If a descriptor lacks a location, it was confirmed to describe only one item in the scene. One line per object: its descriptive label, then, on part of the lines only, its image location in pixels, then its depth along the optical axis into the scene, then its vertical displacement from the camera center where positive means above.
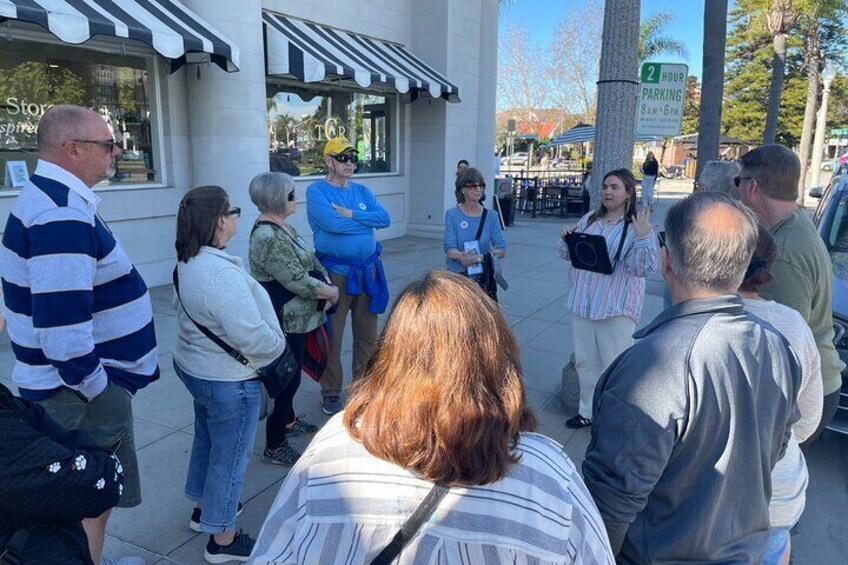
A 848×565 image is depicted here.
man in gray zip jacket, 1.57 -0.68
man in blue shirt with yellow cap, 4.34 -0.62
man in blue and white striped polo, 2.19 -0.56
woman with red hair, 1.17 -0.63
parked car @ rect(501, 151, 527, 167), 47.24 -0.25
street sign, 5.64 +0.56
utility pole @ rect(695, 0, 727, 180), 7.18 +0.95
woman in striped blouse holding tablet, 3.77 -0.82
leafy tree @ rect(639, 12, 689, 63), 33.19 +6.32
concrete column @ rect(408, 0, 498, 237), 12.28 +0.91
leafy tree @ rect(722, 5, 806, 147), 37.84 +4.62
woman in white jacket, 2.60 -0.87
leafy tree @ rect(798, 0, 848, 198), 16.45 +4.98
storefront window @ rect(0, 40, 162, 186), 6.84 +0.68
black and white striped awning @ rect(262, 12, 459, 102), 8.98 +1.54
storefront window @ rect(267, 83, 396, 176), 10.31 +0.52
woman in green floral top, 3.47 -0.72
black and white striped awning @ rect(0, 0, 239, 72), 5.64 +1.29
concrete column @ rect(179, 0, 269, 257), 8.06 +0.57
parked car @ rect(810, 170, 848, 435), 3.89 -0.69
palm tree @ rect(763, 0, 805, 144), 14.89 +3.10
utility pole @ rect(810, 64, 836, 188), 21.65 +0.77
